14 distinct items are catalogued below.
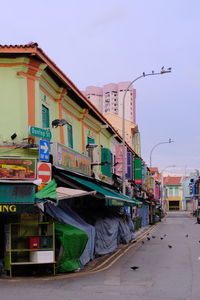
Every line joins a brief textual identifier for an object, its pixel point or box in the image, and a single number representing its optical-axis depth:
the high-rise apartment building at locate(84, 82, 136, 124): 108.94
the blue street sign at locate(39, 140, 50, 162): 14.84
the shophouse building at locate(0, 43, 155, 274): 13.33
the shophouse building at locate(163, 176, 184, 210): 131.38
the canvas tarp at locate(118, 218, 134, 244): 23.92
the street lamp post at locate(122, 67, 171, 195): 22.89
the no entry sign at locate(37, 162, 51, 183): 14.27
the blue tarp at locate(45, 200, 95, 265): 14.62
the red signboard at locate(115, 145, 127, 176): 30.90
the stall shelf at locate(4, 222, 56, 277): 13.27
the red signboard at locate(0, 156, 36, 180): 13.54
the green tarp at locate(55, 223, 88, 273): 13.65
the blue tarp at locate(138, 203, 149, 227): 47.68
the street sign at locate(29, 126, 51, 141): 14.70
